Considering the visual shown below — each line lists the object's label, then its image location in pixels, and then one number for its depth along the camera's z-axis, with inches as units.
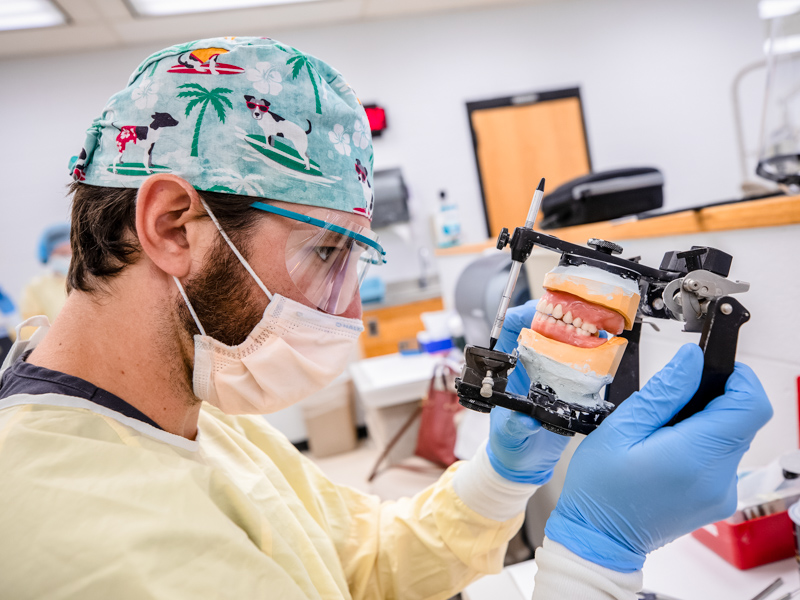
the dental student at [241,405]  26.8
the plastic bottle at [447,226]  167.6
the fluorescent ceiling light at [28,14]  134.4
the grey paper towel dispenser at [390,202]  170.1
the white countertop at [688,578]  35.7
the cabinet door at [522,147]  188.9
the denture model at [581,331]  29.7
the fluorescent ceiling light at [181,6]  143.3
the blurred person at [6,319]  162.1
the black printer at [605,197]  77.2
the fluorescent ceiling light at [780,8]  134.9
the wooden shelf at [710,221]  36.2
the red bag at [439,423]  93.0
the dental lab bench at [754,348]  36.6
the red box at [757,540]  36.5
